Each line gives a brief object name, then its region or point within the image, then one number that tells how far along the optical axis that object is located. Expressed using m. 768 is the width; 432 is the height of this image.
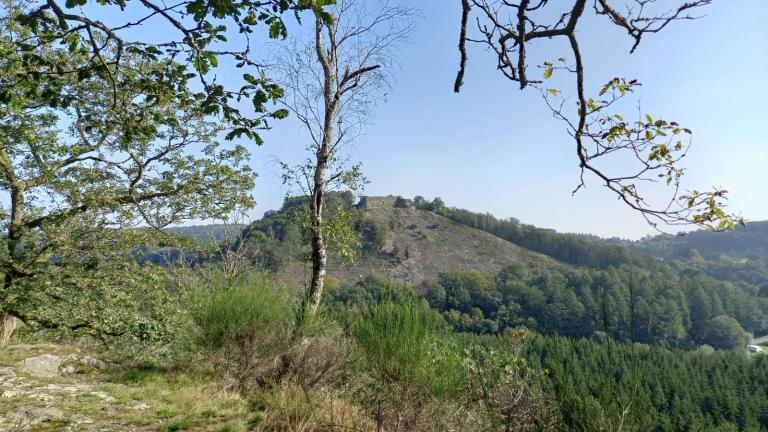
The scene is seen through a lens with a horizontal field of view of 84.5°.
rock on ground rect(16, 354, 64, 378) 5.36
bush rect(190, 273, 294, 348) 4.73
